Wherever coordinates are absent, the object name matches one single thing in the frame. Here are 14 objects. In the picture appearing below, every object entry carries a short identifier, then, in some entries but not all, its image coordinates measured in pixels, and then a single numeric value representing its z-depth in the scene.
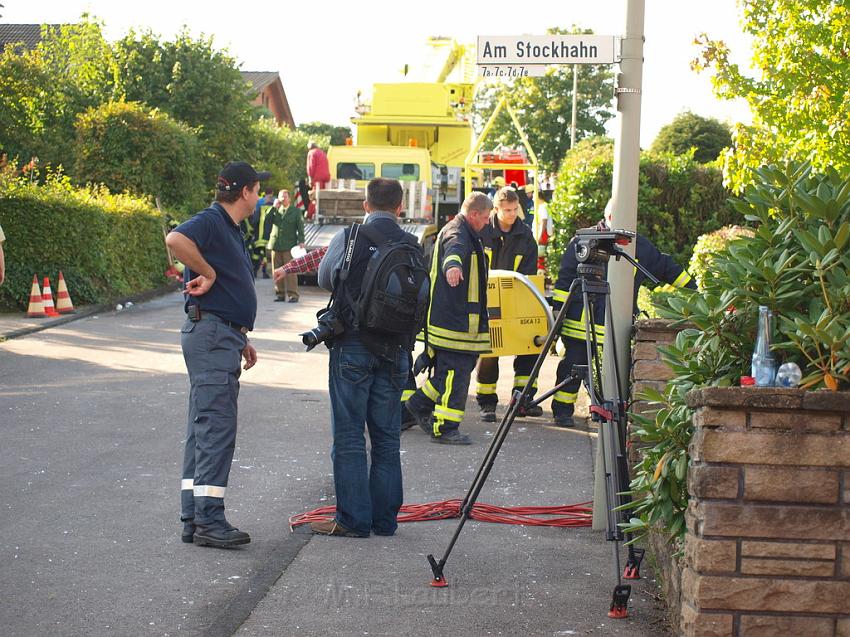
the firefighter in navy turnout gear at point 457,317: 9.10
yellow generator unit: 9.98
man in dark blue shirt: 6.15
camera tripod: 5.24
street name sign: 6.36
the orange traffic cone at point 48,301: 17.05
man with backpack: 6.36
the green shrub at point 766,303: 4.27
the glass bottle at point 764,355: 4.29
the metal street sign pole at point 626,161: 6.40
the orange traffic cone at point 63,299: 17.52
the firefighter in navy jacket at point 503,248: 10.44
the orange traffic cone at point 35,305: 16.83
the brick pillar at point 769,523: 4.11
